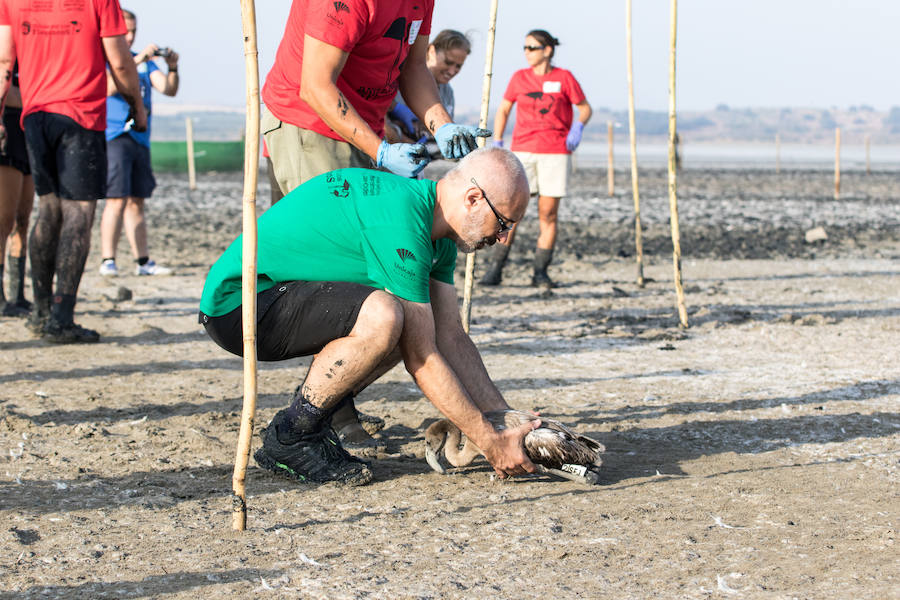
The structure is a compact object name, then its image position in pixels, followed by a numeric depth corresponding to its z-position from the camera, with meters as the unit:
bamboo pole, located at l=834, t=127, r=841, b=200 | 22.19
